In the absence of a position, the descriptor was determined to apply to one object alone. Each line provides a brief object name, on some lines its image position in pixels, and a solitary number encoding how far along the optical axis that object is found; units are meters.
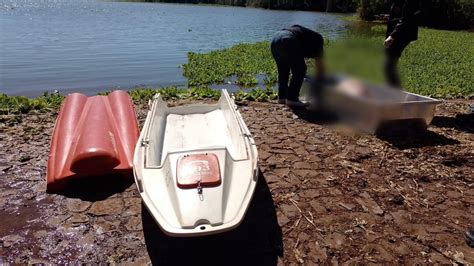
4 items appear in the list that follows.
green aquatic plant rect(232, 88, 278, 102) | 9.34
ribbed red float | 4.93
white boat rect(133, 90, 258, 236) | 3.44
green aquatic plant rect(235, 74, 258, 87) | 12.59
